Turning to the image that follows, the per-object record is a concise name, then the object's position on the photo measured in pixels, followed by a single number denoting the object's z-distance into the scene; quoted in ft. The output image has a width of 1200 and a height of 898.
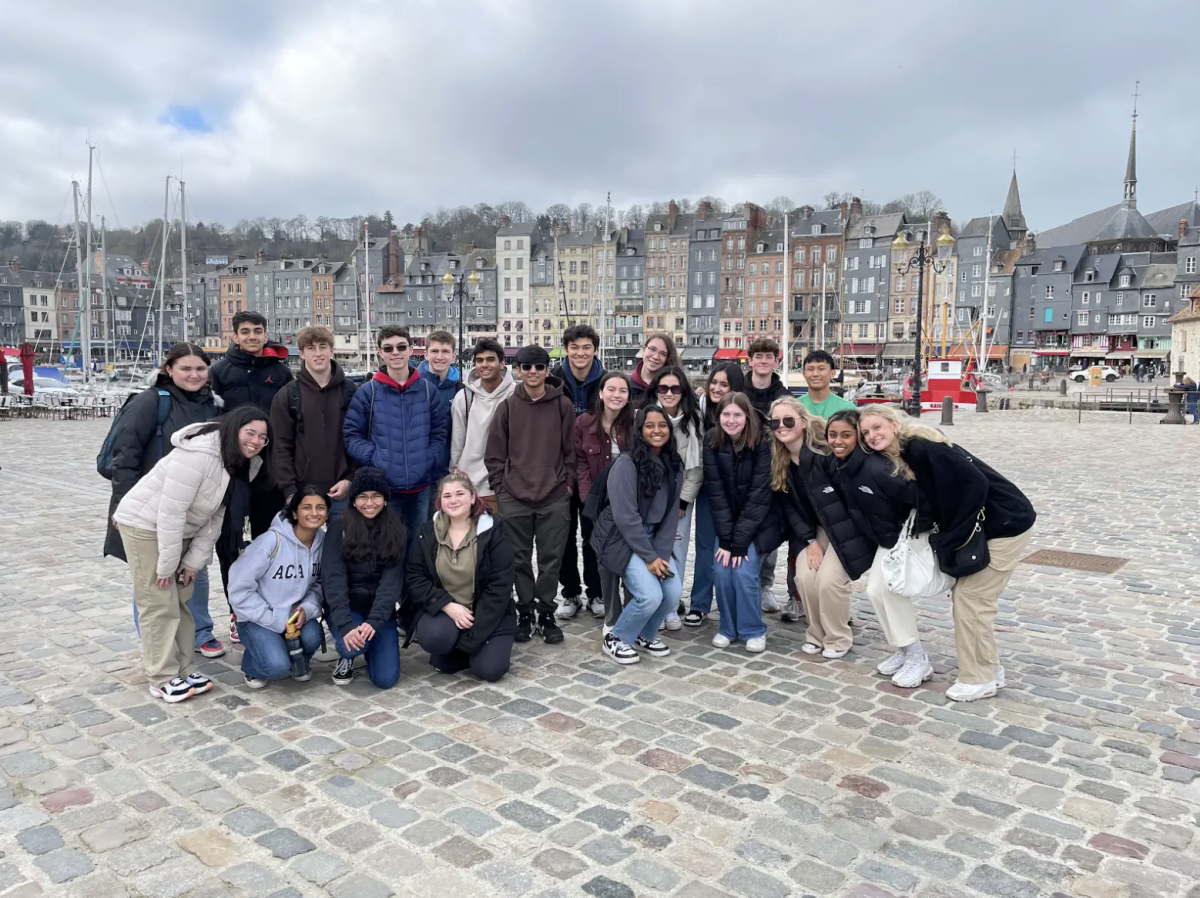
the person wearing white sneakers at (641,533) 18.92
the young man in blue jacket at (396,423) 19.01
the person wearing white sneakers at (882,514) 17.28
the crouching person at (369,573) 16.83
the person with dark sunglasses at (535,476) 19.79
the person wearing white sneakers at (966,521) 16.21
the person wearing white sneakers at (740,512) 19.58
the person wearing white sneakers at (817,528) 18.76
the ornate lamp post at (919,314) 82.65
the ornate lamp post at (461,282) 112.73
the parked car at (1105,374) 173.47
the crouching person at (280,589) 16.58
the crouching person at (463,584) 17.31
